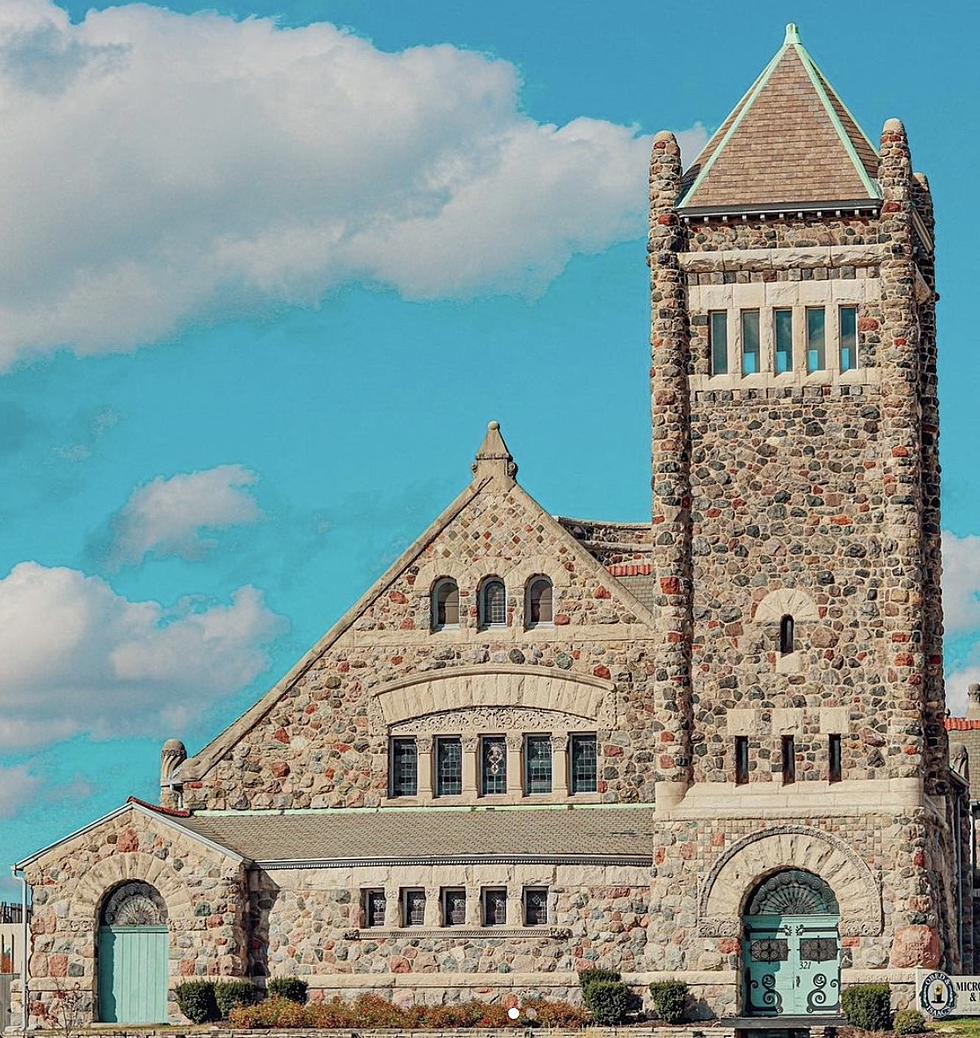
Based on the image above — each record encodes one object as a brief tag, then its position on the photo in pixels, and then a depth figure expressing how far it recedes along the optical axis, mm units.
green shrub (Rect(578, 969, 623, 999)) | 57562
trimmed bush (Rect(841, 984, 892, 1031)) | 55938
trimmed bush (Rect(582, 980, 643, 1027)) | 56844
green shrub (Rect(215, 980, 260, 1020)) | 58656
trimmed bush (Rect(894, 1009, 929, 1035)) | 55500
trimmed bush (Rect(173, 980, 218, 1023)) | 58500
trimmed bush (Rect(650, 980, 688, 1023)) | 56906
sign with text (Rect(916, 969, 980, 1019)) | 55781
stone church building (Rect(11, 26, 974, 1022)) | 58094
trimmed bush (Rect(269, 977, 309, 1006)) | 59031
